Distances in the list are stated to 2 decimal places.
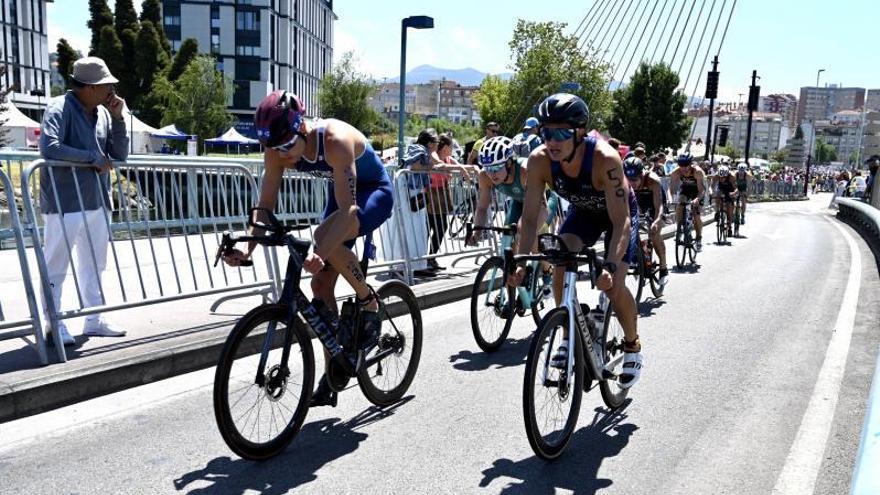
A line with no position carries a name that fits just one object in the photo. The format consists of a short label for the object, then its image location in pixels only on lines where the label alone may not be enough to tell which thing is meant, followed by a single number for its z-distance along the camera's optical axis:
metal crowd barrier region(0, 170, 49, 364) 5.02
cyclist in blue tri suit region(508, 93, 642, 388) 4.32
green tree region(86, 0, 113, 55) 69.44
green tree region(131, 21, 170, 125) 66.81
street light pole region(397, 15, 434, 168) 18.12
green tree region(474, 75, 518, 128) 72.89
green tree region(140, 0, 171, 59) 70.00
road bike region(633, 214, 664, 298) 9.19
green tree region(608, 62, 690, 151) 73.88
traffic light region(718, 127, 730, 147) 38.12
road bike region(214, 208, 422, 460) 3.87
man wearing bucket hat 5.57
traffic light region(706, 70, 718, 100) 38.38
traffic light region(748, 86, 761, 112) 43.88
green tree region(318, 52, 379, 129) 74.50
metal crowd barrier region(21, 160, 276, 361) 5.57
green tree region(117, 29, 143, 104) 67.06
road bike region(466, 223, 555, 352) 6.61
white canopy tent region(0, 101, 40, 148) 32.25
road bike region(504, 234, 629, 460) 4.05
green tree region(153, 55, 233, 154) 60.56
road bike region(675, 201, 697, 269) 13.11
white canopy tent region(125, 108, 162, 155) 38.31
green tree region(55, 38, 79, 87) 61.84
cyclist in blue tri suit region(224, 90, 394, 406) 4.01
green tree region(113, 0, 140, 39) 69.19
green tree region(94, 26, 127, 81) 66.12
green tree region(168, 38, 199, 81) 67.56
